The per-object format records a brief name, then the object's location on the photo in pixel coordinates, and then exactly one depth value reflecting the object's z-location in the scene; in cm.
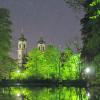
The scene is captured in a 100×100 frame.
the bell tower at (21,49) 16644
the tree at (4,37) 5837
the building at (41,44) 18394
